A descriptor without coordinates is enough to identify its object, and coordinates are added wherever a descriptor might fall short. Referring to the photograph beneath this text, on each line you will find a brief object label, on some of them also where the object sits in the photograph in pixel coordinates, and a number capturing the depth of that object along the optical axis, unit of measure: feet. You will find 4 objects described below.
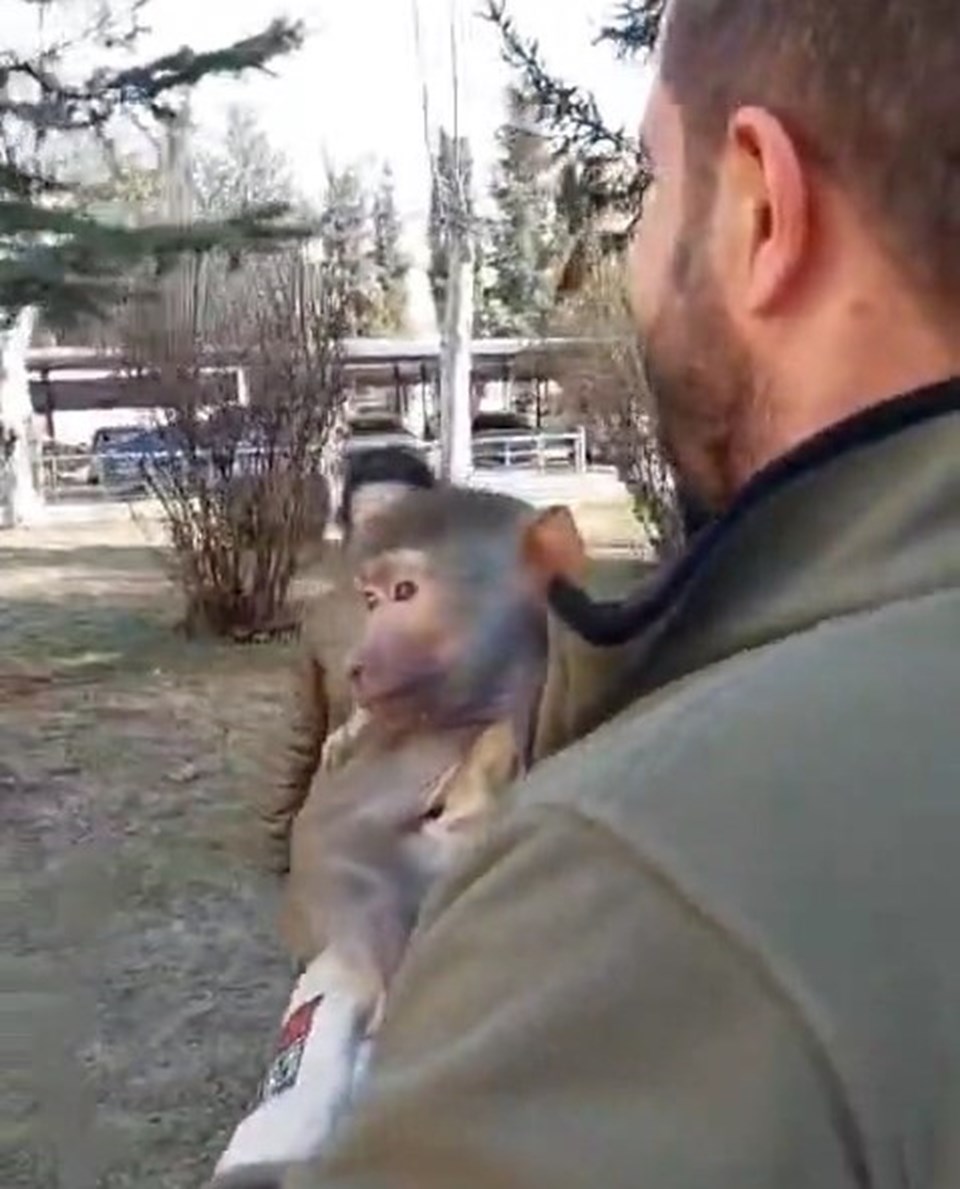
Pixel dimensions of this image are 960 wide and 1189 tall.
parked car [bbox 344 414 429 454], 49.51
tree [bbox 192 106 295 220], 74.90
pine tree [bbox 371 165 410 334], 136.87
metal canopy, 80.84
